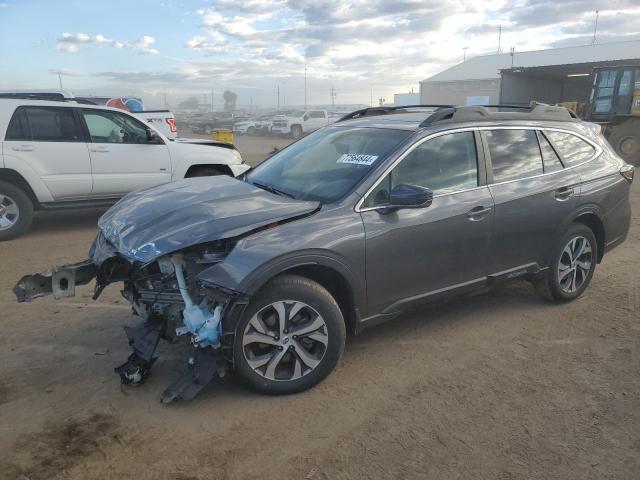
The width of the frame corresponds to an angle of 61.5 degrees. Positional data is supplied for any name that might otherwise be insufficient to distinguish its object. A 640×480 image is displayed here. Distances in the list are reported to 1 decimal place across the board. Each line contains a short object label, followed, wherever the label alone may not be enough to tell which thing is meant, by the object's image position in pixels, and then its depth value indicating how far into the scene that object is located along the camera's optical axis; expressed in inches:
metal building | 874.8
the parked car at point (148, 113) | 614.1
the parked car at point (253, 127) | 1429.6
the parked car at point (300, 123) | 1313.9
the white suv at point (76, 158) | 286.4
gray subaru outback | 127.7
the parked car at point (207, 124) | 1565.0
